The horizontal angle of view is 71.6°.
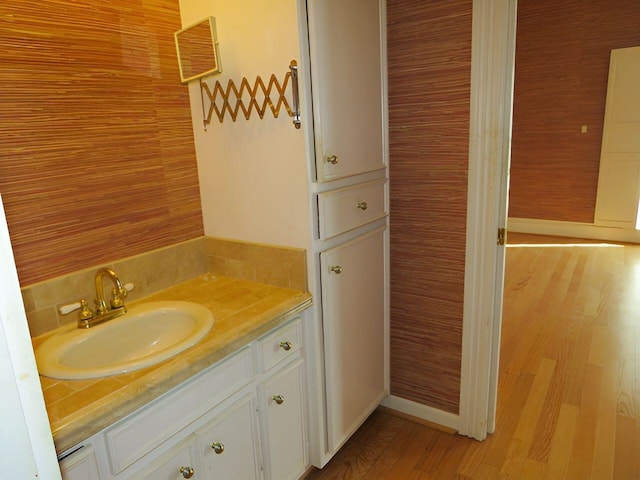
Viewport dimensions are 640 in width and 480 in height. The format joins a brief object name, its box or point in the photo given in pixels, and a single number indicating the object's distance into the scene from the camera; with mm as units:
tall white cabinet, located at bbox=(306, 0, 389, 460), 1521
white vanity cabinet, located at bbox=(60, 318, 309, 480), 1036
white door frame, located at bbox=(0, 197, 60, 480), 498
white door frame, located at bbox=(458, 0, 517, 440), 1620
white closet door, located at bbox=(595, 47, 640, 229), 4543
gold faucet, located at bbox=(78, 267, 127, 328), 1384
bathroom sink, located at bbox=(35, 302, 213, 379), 1123
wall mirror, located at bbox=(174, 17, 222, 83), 1499
